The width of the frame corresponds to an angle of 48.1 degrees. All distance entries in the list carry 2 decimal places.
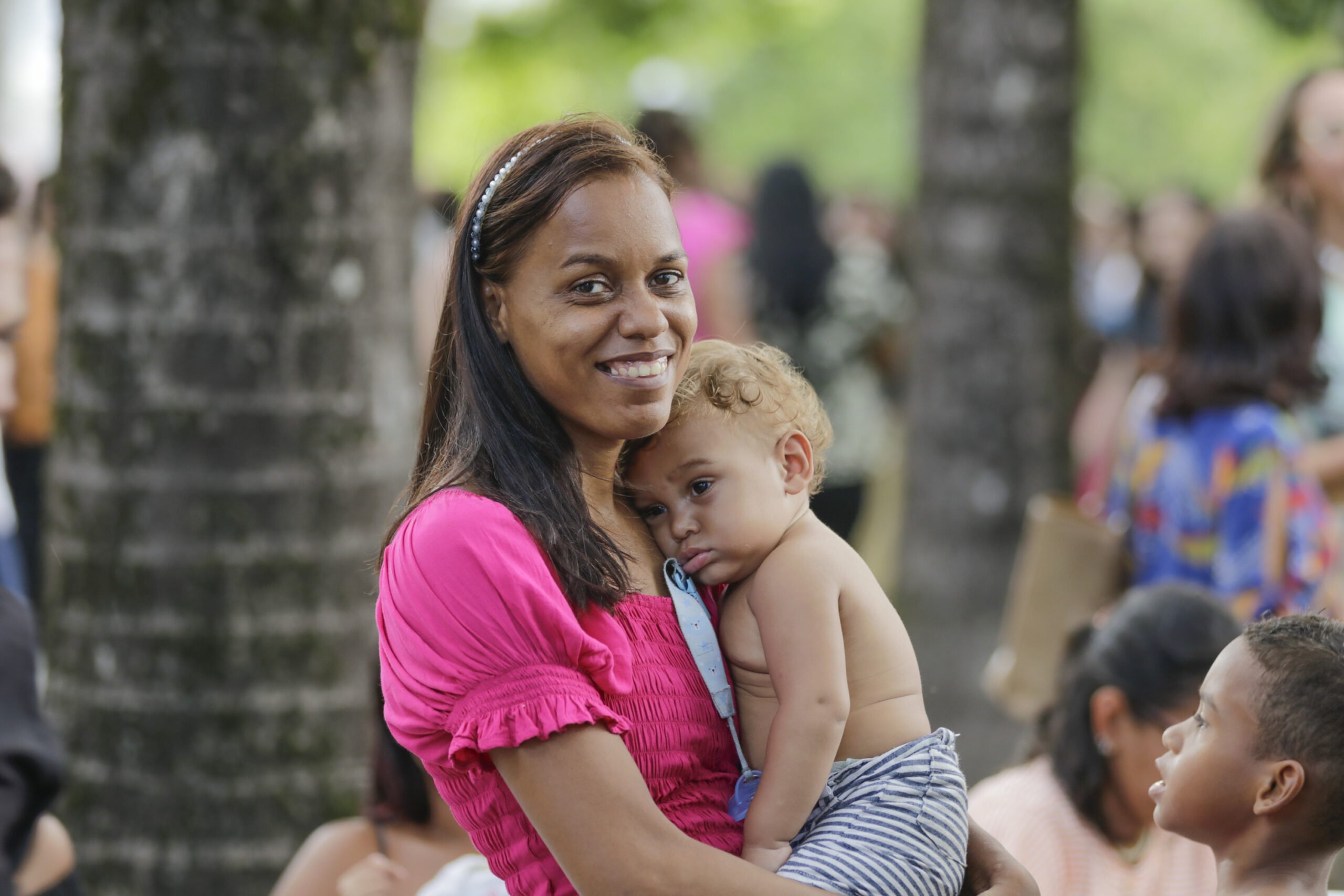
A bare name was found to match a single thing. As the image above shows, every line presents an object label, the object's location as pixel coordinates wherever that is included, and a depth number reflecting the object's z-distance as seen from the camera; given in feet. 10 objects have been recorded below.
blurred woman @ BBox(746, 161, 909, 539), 24.30
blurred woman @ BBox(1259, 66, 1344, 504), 15.51
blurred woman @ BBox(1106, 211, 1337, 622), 13.73
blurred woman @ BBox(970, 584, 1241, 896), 10.60
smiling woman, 6.44
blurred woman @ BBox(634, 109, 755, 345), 21.43
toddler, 7.01
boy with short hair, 7.32
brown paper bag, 14.42
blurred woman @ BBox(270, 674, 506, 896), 10.99
